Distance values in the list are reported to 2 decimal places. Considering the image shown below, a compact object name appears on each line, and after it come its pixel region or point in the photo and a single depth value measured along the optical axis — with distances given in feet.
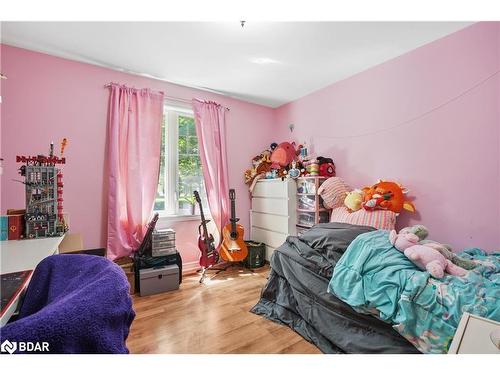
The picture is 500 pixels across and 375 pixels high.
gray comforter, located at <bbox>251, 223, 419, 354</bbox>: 4.59
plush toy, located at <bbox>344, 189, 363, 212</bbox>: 7.53
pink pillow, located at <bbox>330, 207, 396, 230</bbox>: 6.75
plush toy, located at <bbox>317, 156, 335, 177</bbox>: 9.02
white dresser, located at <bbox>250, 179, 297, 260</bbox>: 9.41
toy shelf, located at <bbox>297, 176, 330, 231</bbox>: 8.74
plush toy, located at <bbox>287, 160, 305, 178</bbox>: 9.46
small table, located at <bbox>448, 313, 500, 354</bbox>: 2.36
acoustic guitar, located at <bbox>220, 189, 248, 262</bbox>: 9.55
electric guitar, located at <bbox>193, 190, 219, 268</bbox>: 9.12
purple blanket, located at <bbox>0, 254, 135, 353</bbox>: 1.48
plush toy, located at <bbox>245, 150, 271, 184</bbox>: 11.06
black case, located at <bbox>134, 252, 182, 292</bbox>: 7.80
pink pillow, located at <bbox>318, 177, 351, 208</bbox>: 8.28
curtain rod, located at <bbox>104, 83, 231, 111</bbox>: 9.26
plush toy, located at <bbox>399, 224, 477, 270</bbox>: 4.63
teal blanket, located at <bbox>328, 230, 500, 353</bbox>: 3.53
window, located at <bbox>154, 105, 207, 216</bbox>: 9.63
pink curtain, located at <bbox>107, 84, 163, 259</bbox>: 8.00
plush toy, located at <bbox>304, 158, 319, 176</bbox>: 8.97
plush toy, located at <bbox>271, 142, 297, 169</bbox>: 10.07
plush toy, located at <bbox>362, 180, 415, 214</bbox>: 6.89
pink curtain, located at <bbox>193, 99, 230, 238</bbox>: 9.88
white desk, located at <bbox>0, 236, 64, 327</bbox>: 2.37
